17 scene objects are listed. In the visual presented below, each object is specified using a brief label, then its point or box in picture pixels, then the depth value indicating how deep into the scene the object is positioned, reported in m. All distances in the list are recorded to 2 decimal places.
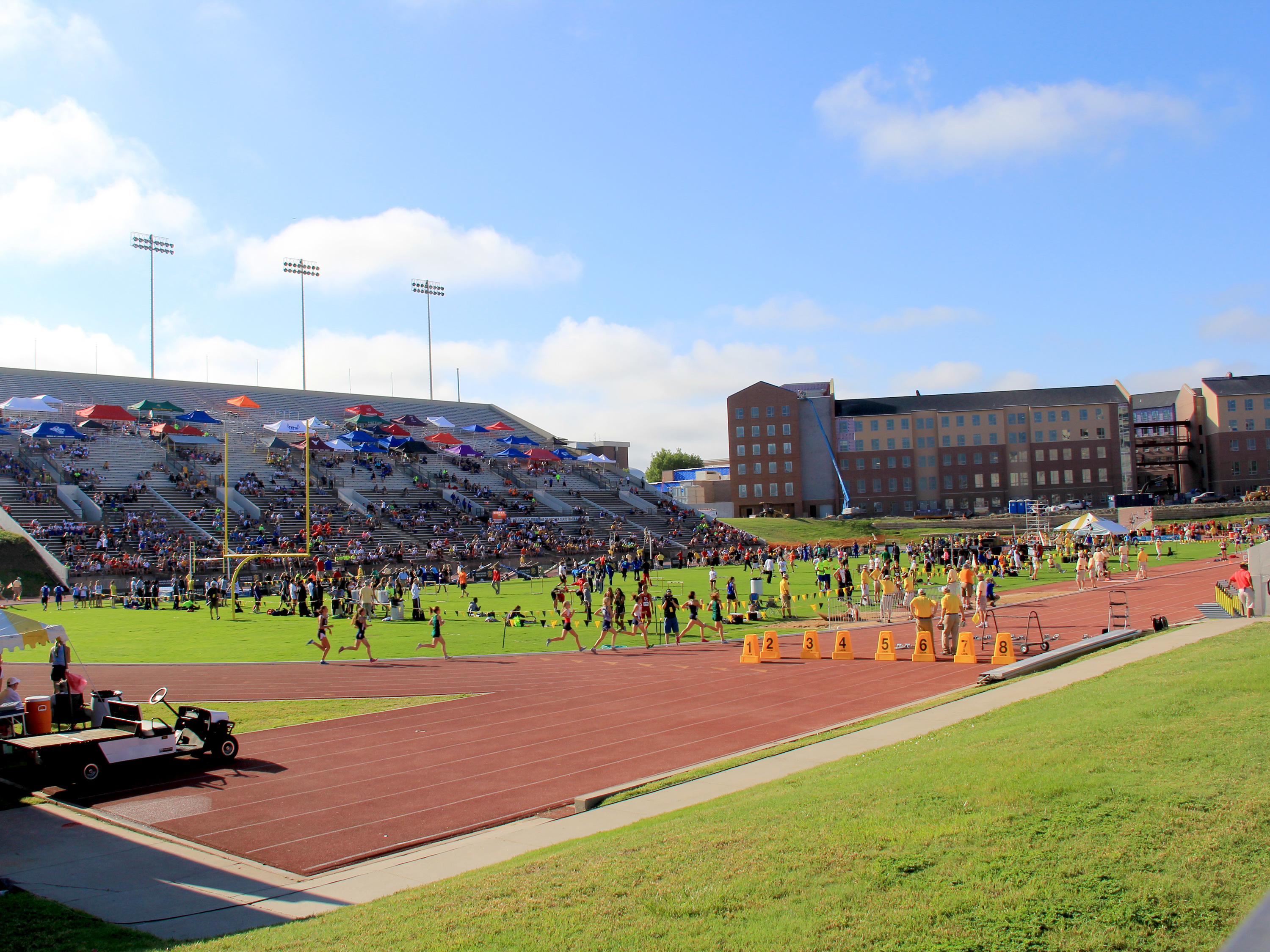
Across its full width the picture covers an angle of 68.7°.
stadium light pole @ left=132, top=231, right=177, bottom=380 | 75.06
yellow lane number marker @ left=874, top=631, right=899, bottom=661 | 19.59
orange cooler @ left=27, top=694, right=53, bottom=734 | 12.07
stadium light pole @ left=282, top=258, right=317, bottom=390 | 84.31
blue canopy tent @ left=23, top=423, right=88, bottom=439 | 52.50
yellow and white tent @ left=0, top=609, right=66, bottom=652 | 12.75
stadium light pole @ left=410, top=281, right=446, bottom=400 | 94.50
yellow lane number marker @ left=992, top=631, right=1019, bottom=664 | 18.19
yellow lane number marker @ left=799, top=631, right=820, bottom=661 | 20.69
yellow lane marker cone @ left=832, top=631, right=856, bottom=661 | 20.27
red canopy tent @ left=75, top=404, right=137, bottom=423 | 57.56
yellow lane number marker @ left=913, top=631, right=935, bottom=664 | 19.31
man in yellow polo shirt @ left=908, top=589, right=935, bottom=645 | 19.06
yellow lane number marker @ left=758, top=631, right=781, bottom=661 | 20.31
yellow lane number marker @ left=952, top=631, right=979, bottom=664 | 18.89
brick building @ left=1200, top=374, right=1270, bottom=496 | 90.25
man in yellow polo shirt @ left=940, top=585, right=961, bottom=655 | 19.17
